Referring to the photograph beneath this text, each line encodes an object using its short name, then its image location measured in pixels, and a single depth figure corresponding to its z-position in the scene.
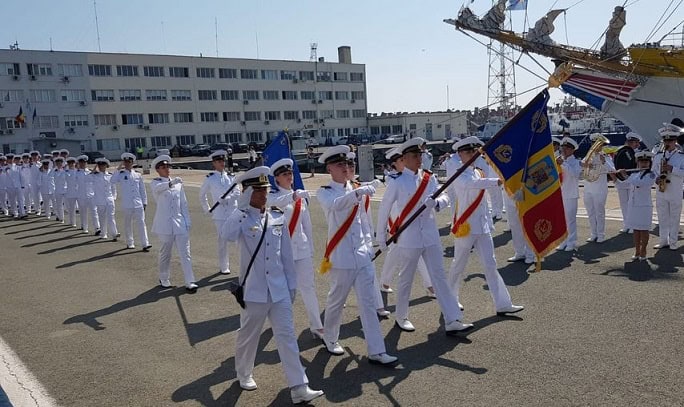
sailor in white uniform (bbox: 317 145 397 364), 5.62
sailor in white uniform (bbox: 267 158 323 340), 6.43
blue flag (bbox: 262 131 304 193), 8.07
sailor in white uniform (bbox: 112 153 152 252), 12.62
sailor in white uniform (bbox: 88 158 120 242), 14.61
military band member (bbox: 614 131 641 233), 11.09
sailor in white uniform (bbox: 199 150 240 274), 10.17
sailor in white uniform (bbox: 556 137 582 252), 10.67
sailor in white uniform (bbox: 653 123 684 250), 9.71
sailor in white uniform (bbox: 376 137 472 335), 6.28
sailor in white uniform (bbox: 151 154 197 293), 9.12
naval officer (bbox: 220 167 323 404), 4.89
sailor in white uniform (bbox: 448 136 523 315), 6.88
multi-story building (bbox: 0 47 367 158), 61.41
